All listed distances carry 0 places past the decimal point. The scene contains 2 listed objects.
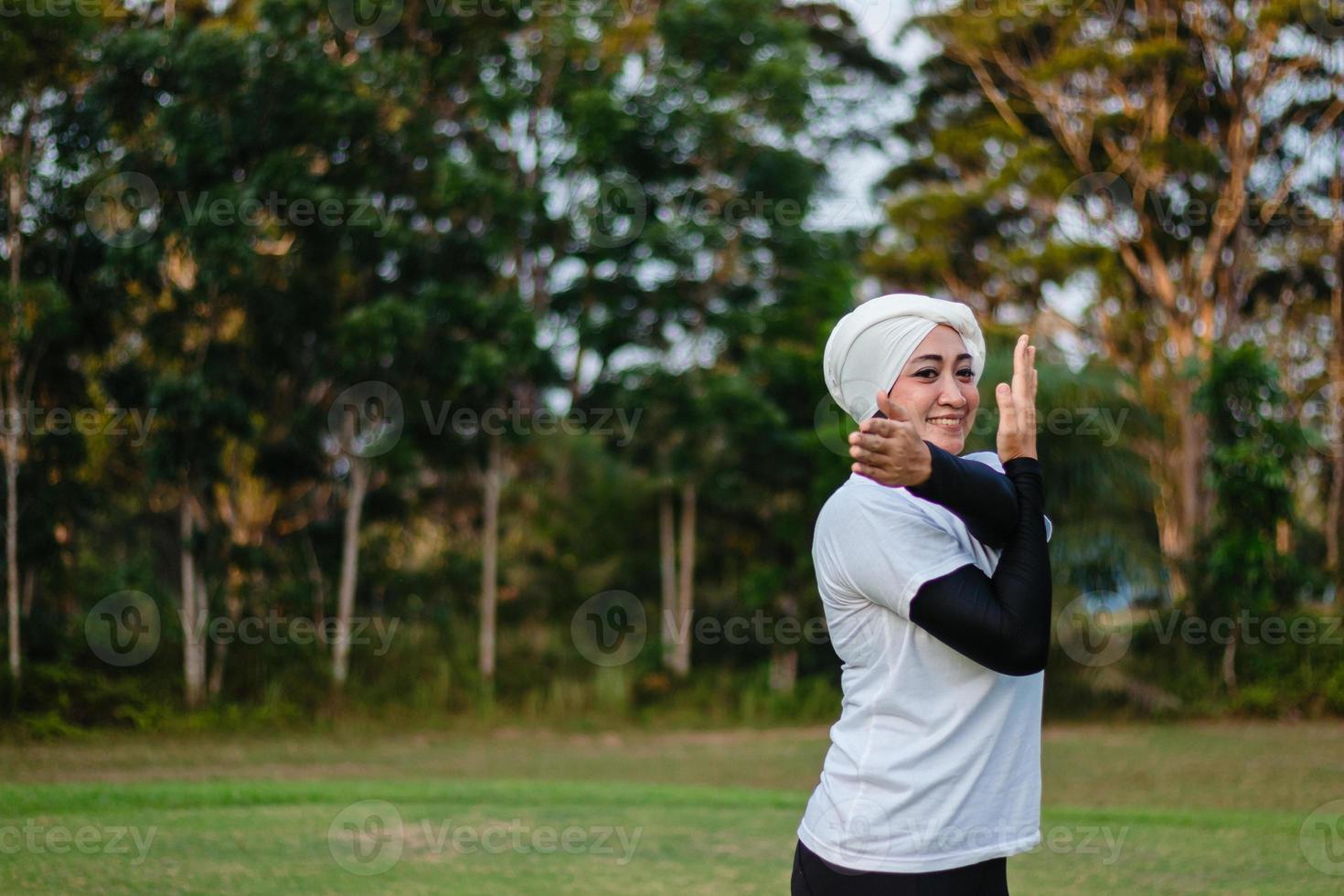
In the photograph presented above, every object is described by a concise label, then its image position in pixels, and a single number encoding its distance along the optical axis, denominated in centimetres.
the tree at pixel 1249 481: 1464
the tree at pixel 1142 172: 1998
